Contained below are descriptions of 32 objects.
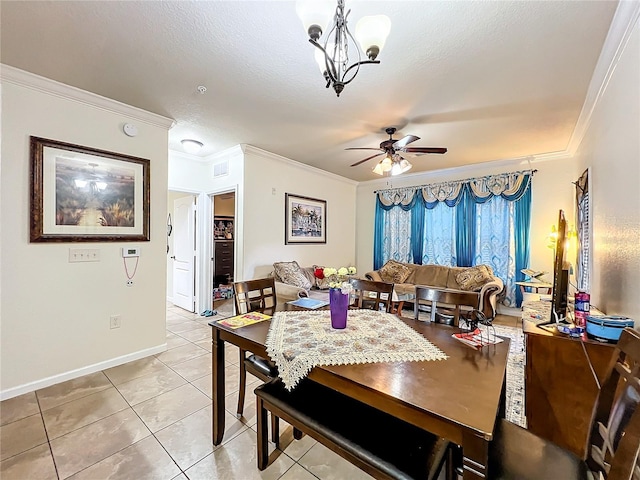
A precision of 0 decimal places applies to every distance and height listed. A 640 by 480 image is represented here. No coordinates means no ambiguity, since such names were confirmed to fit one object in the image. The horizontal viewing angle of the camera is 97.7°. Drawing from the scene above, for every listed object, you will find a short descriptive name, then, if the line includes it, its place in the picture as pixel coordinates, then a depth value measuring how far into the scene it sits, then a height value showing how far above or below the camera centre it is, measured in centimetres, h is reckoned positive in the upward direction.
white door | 466 -31
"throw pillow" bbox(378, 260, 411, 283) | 526 -68
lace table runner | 126 -55
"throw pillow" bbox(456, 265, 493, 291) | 437 -65
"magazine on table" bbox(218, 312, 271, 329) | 171 -55
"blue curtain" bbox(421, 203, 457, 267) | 517 +1
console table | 152 -82
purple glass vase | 161 -41
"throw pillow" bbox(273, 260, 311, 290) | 421 -61
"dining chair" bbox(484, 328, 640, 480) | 91 -78
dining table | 85 -56
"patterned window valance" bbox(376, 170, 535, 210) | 452 +84
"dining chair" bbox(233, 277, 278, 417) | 178 -84
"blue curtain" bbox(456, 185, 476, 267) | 493 +14
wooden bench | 103 -83
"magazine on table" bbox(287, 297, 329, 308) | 218 -55
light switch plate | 255 -20
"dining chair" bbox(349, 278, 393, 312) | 221 -44
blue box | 148 -48
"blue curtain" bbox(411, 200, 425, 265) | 547 +13
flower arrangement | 163 -26
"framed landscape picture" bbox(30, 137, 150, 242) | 238 +37
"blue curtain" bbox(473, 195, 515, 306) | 458 -5
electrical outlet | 279 -87
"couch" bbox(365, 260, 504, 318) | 408 -72
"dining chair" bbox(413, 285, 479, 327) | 187 -43
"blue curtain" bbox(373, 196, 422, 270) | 566 +5
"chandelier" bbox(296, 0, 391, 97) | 121 +97
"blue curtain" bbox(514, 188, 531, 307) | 445 +7
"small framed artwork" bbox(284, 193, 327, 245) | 477 +29
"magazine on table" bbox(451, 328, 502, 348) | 144 -54
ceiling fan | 311 +97
